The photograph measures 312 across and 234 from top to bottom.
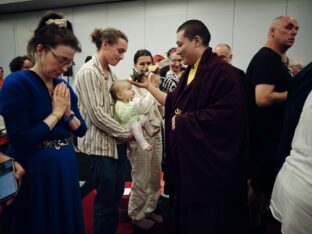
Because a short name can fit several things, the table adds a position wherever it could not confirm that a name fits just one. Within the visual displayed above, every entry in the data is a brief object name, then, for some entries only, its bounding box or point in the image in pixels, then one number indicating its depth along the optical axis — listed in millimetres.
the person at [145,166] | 2152
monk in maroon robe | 1478
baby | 1838
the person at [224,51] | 2988
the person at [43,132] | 1093
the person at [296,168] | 1103
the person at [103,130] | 1627
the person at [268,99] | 1973
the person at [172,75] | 2652
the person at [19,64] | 3040
